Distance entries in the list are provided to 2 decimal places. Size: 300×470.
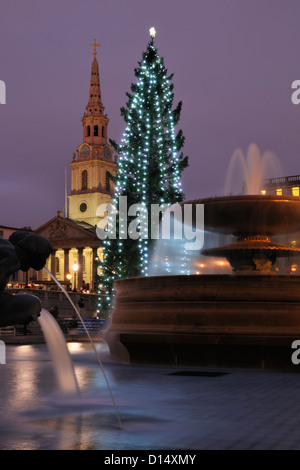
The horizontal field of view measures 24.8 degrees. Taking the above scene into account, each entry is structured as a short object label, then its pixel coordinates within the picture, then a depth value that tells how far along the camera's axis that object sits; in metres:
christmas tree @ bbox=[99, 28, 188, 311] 32.03
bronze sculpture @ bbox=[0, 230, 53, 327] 5.11
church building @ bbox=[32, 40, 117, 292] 131.12
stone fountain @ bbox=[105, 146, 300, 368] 9.41
